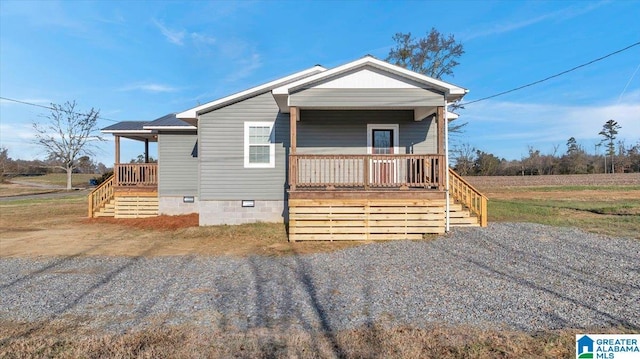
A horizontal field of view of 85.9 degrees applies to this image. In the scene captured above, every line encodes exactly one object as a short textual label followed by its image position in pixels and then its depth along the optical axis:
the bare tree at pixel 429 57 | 25.58
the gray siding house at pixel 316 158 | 8.77
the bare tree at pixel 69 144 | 35.28
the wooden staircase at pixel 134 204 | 13.86
